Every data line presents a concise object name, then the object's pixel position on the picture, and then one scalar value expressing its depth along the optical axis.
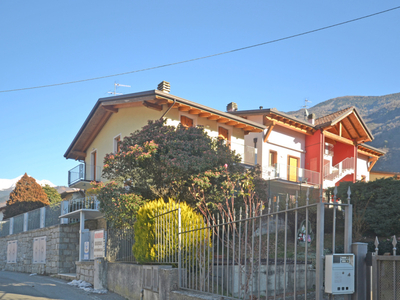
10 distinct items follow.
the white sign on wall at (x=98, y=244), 12.70
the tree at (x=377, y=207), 15.73
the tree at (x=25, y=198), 31.55
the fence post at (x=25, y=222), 22.06
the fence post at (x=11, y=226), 24.51
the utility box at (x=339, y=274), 3.78
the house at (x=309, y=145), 25.55
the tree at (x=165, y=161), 13.02
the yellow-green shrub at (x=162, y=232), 7.41
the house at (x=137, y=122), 18.78
